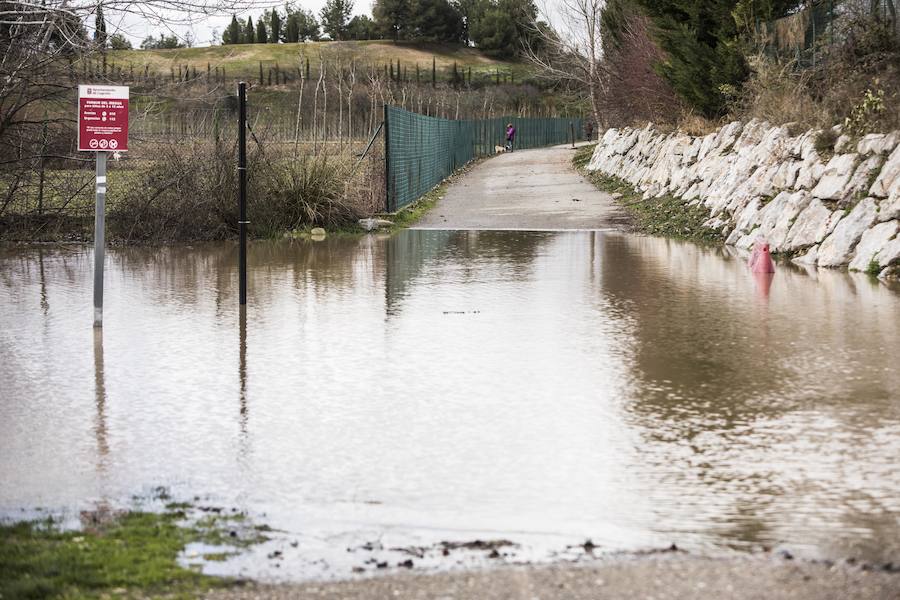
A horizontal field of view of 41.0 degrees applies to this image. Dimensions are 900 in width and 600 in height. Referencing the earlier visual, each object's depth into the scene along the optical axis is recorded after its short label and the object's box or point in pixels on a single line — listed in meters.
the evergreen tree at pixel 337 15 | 139.88
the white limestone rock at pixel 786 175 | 20.00
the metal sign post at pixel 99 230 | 11.51
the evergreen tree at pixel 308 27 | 143.12
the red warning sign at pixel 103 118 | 11.24
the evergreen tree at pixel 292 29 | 139.18
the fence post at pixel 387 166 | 23.97
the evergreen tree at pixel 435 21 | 132.38
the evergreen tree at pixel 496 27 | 130.50
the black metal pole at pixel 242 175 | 12.75
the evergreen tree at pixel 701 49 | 27.59
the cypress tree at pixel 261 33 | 136.48
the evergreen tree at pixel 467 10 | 136.12
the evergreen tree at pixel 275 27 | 137.05
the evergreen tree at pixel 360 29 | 137.75
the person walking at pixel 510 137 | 66.75
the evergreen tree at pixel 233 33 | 135.27
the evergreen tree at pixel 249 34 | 135.75
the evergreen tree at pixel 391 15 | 133.12
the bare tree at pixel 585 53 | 60.12
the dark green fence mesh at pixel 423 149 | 25.08
